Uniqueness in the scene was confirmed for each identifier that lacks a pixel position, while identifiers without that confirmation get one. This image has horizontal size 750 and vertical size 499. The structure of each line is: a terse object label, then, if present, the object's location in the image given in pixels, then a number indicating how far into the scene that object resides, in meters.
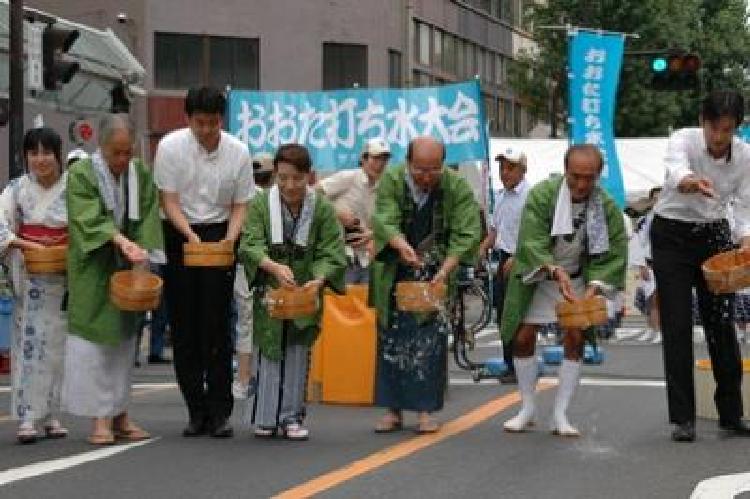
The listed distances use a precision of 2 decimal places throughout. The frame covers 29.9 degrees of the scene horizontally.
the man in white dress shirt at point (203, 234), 7.68
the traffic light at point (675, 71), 20.61
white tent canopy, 26.47
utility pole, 15.51
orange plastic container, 9.70
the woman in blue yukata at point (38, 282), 7.71
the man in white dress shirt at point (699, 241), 7.57
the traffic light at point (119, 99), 18.12
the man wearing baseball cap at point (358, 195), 10.37
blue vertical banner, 21.83
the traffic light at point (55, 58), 15.77
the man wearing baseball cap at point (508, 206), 11.30
